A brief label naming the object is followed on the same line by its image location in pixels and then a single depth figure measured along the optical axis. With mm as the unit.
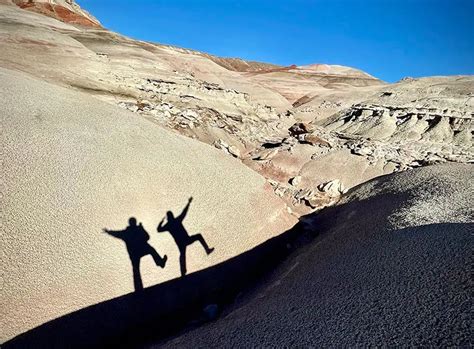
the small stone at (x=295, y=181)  9422
